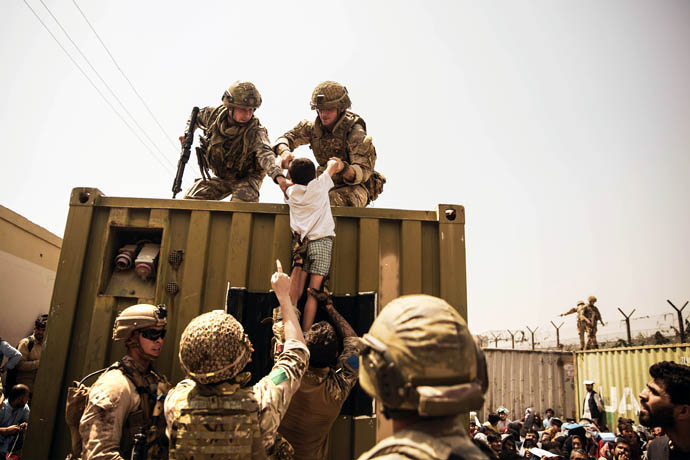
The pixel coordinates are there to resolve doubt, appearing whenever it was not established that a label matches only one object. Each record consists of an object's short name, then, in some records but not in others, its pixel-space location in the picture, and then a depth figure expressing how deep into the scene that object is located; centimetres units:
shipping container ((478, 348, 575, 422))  1389
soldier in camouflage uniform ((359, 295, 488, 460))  120
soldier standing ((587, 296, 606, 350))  1589
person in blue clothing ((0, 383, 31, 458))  507
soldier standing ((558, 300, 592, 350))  1610
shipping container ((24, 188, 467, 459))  302
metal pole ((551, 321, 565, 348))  1744
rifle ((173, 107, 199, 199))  495
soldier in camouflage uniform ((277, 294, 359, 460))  249
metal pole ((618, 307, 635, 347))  1351
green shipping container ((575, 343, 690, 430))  1025
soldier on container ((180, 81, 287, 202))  416
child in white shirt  303
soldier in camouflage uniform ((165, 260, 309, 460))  185
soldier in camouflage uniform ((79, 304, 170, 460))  216
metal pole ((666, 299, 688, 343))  1159
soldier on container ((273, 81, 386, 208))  421
